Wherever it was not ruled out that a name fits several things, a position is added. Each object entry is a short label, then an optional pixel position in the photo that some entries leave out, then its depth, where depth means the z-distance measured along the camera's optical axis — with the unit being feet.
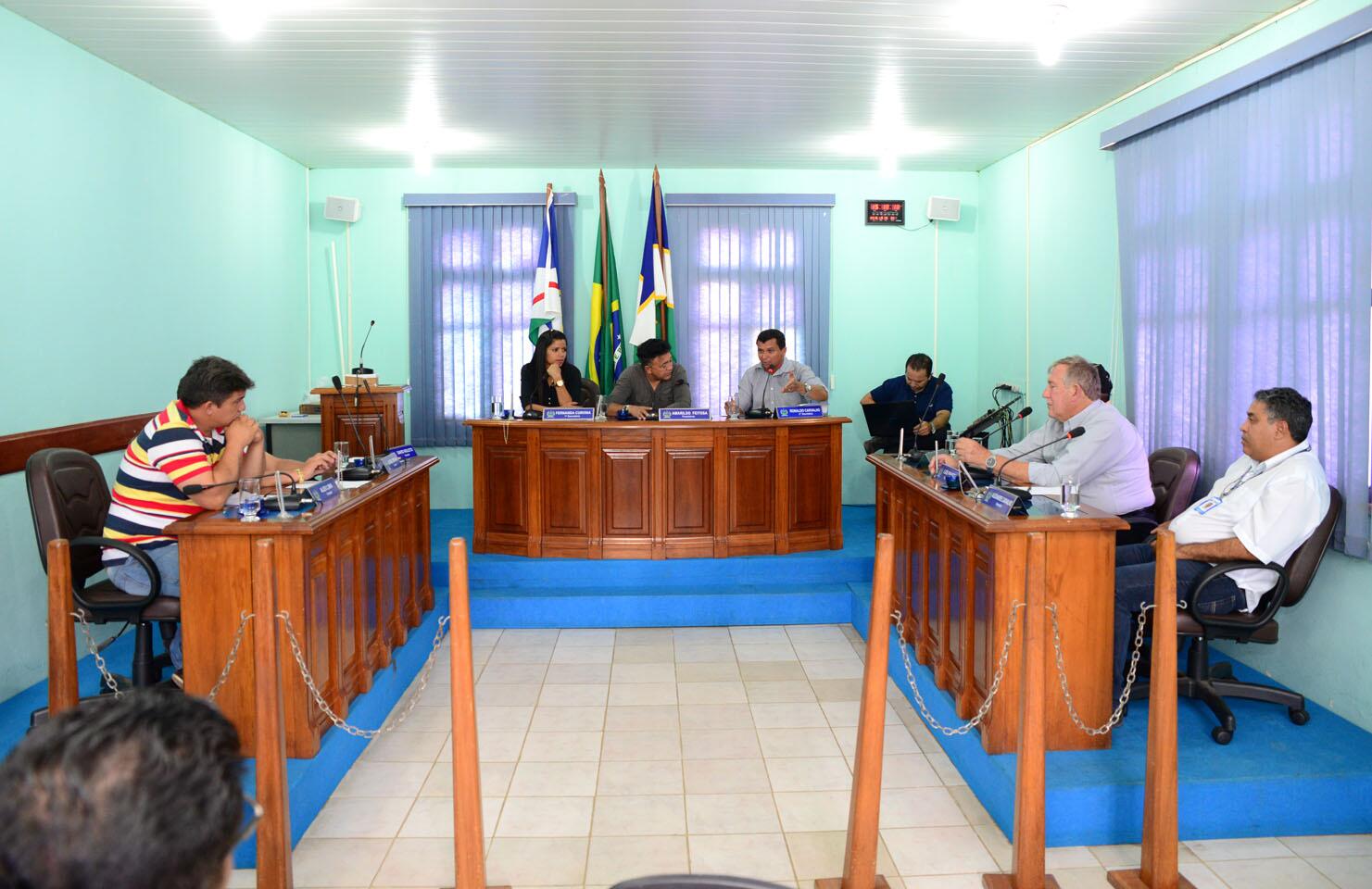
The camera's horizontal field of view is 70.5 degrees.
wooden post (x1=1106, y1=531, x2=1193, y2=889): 8.79
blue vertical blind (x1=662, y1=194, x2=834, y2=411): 26.25
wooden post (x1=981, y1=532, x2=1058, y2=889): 8.89
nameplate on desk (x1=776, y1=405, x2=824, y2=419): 19.43
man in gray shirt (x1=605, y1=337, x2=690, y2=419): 21.03
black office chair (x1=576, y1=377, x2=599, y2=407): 21.72
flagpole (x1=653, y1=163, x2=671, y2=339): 25.17
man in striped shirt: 11.37
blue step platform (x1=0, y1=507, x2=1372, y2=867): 10.04
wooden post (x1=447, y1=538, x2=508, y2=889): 8.44
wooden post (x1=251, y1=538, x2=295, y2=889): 8.50
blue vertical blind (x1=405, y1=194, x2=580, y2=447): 25.90
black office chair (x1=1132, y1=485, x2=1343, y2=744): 11.27
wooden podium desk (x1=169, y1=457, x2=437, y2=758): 10.34
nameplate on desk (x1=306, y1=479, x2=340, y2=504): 11.86
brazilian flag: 25.54
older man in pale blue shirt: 13.15
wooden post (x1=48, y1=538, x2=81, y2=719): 9.16
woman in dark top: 20.81
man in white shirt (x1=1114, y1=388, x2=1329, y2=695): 11.12
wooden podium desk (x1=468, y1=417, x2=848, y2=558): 19.26
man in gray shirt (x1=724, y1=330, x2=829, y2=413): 20.79
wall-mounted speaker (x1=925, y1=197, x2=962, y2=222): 26.12
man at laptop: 23.53
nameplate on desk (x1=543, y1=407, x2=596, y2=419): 19.40
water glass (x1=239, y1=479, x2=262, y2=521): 10.64
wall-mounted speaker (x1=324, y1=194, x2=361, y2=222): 25.46
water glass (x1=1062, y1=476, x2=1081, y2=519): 10.91
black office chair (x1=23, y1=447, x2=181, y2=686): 11.10
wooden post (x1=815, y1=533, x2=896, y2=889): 8.57
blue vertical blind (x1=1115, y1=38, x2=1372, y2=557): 12.23
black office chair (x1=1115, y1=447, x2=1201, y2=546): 14.32
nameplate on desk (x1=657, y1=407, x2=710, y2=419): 19.54
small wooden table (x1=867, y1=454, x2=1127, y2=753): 10.65
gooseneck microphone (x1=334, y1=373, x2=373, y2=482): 13.67
